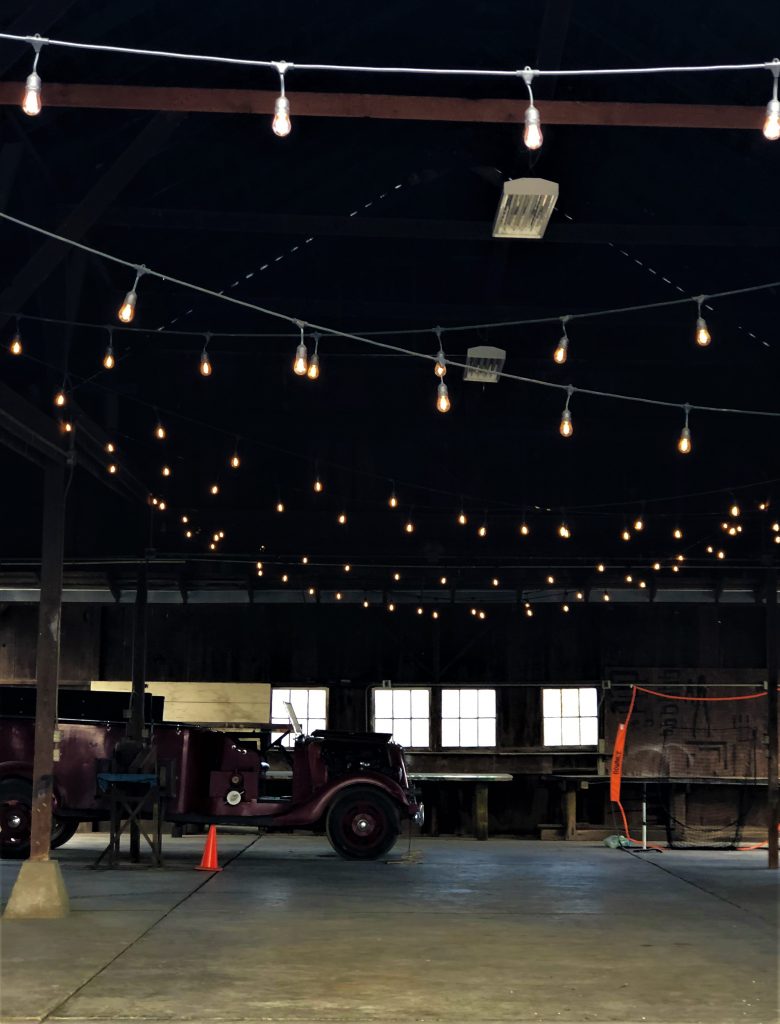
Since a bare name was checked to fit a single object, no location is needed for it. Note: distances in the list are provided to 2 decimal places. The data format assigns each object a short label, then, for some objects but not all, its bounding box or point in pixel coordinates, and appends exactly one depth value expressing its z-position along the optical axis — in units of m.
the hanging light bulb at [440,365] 10.17
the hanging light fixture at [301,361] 10.02
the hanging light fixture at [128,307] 9.11
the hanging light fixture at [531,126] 6.57
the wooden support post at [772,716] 15.96
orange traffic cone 14.94
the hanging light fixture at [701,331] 9.73
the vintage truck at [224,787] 16.25
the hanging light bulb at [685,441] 11.62
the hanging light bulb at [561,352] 10.50
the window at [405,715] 23.61
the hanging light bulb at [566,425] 11.45
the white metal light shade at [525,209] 8.66
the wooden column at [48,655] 11.16
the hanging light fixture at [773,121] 6.38
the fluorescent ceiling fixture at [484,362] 12.81
